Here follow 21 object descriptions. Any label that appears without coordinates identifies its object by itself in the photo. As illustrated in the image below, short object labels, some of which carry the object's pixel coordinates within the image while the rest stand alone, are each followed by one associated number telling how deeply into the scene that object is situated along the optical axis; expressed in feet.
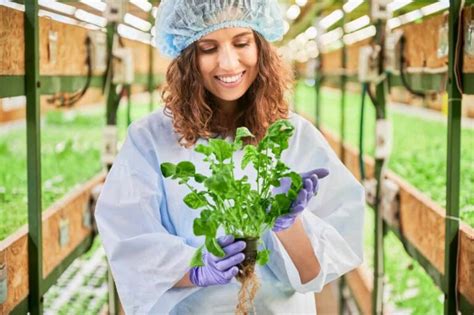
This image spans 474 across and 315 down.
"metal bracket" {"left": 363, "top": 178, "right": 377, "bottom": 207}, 14.74
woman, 8.20
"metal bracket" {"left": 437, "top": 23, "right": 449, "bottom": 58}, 10.57
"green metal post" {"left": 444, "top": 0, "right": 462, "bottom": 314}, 9.77
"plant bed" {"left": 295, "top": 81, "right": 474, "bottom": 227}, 11.68
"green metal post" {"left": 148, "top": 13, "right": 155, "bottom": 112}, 14.23
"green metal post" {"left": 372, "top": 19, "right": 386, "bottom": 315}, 14.15
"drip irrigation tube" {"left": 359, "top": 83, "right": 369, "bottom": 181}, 13.69
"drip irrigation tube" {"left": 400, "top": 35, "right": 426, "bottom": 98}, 13.26
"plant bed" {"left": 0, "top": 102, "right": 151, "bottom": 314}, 9.73
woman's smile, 8.32
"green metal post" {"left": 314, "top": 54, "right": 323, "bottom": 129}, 23.76
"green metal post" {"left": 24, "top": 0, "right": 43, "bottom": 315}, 9.68
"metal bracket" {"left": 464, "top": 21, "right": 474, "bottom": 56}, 9.16
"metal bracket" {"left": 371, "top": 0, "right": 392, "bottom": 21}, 13.51
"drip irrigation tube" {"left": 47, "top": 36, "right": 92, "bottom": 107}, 13.53
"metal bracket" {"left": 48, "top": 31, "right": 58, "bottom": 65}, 11.43
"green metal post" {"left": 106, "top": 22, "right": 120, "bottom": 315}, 12.04
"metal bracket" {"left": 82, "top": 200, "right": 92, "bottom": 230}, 13.88
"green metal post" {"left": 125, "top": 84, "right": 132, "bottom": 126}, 13.06
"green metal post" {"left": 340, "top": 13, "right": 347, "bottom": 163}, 19.67
